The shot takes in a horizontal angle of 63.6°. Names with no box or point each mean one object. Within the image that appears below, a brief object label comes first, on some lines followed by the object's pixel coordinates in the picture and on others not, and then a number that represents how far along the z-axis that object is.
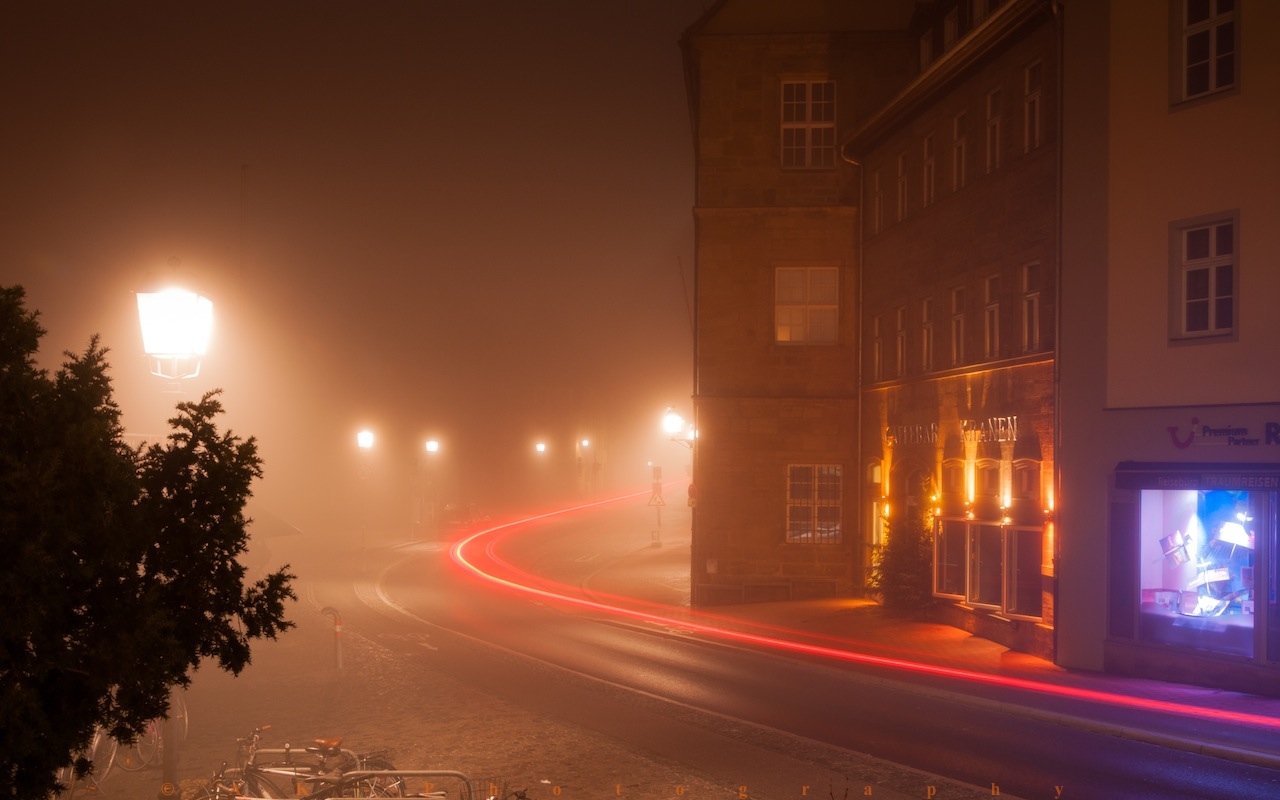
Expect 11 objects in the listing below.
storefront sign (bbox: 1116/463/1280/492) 14.24
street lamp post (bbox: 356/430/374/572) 41.76
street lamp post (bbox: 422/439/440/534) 61.09
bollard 17.55
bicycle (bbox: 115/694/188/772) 11.52
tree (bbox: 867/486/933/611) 22.27
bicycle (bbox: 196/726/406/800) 7.40
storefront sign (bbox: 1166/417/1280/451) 14.41
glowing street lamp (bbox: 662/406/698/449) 37.38
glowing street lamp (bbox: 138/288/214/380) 10.02
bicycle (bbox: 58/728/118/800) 10.09
